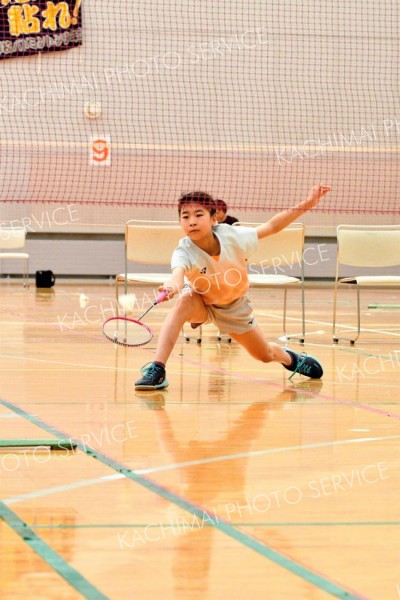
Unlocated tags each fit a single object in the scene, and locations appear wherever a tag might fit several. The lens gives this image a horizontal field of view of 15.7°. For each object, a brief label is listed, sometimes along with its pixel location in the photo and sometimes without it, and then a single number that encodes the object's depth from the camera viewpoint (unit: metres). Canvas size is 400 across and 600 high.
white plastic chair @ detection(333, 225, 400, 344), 13.08
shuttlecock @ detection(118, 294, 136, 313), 8.80
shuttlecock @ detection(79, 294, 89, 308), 18.14
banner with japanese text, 23.97
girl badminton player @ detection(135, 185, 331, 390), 8.39
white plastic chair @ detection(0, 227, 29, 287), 22.30
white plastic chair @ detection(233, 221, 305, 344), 12.84
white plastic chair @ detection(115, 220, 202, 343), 13.28
